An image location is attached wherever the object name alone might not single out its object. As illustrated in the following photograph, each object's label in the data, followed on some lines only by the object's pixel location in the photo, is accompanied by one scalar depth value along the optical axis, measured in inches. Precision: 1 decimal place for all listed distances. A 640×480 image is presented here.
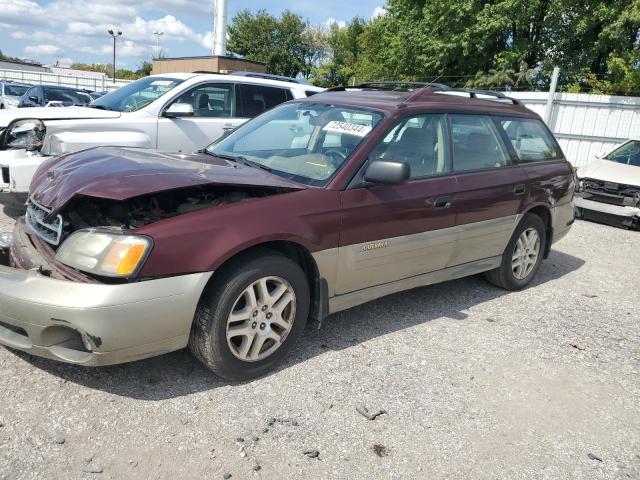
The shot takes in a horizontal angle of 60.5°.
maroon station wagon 109.3
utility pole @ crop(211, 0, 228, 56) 952.3
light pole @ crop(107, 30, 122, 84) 2029.5
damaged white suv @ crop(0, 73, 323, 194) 226.8
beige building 830.5
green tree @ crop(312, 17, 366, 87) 1983.3
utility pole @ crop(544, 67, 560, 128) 585.7
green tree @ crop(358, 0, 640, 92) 772.6
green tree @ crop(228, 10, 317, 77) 2239.2
